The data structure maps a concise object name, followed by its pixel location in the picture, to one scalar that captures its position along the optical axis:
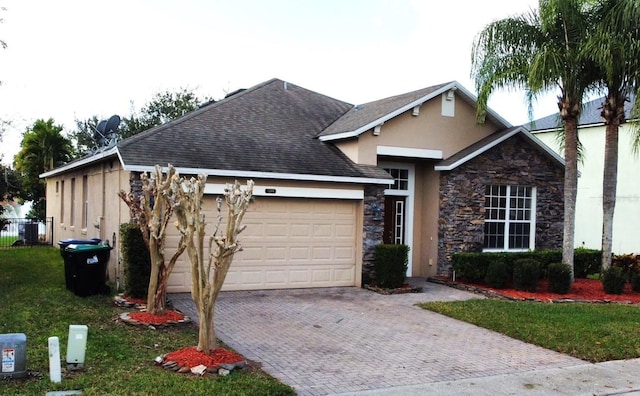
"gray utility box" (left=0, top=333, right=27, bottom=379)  6.04
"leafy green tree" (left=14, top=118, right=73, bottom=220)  33.87
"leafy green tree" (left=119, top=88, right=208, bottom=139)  37.50
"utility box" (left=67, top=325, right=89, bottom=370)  6.40
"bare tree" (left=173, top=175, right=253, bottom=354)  6.86
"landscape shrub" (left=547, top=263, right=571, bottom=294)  13.31
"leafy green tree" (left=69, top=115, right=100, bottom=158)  41.78
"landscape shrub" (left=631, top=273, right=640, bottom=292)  13.97
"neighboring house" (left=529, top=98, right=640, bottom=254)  23.38
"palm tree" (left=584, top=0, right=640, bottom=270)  12.59
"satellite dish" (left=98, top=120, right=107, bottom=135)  17.12
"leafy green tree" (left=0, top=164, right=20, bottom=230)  20.97
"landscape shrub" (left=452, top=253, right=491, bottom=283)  14.32
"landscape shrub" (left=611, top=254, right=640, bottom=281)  14.86
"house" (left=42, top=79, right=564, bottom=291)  12.90
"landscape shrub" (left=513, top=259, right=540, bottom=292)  13.48
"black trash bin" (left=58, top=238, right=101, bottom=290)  11.44
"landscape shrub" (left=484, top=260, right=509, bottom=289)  13.84
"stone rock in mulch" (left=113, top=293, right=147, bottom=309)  10.33
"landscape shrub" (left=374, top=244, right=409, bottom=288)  13.47
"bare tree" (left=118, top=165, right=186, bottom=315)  9.20
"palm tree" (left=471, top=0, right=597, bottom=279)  13.34
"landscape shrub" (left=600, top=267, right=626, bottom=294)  13.49
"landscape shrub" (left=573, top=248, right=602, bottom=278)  16.28
